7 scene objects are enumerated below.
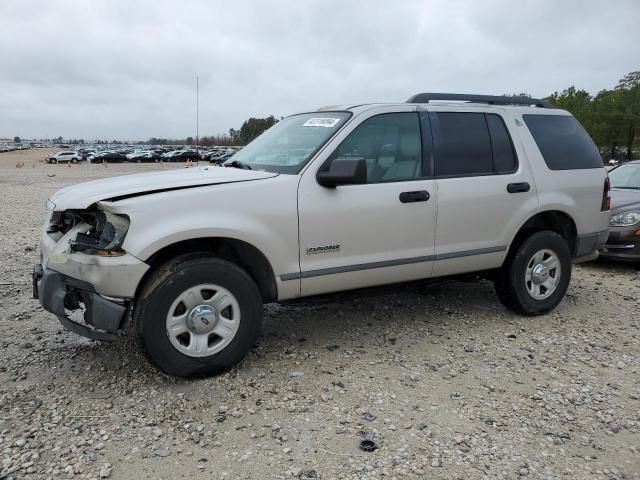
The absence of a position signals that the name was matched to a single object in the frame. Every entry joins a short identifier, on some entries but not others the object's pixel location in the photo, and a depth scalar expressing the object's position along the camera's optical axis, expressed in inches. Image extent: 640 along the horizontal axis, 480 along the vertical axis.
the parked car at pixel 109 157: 2429.9
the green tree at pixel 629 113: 1766.7
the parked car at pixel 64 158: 2405.3
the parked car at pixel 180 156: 2517.2
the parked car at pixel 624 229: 270.7
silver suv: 134.0
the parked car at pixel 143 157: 2527.1
